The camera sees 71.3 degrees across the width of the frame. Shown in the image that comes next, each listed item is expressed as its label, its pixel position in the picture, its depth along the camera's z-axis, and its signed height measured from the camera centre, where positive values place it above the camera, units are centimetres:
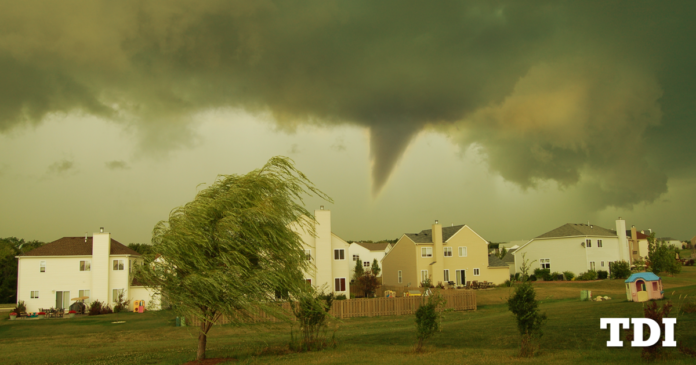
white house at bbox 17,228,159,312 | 4572 -141
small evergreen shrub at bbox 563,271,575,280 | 5844 -336
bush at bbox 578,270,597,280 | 5678 -333
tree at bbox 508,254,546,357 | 1391 -193
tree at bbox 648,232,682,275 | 5084 -169
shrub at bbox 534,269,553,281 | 5950 -321
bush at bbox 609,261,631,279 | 5569 -276
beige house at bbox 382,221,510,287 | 5772 -103
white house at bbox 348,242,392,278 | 9694 -14
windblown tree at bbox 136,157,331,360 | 1444 +6
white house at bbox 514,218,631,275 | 6166 -13
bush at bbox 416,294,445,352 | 1555 -225
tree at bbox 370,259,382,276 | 8535 -271
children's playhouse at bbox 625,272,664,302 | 2855 -248
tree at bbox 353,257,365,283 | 7761 -278
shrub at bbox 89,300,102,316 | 4367 -431
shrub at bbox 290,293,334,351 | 1644 -238
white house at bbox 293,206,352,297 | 4488 -21
